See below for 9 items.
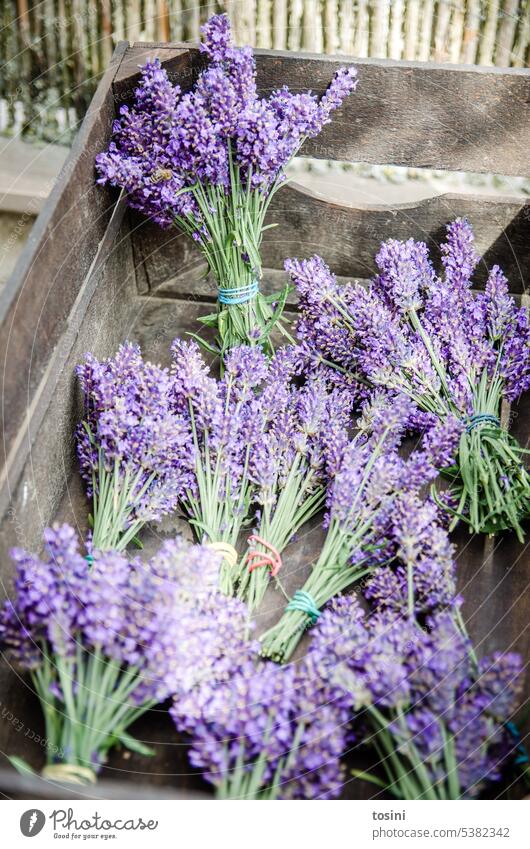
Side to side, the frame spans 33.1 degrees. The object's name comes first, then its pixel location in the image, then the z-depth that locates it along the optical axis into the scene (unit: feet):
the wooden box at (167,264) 4.17
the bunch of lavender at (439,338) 4.97
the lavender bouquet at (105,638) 3.75
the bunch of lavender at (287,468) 4.58
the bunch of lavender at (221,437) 4.67
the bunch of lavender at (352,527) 4.34
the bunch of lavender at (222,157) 5.05
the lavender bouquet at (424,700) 3.71
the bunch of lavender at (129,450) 4.60
